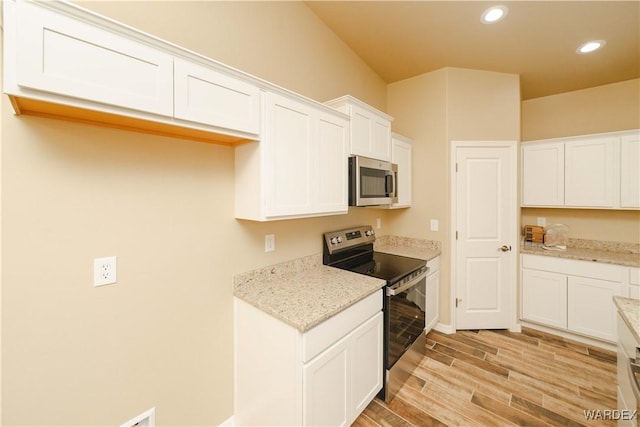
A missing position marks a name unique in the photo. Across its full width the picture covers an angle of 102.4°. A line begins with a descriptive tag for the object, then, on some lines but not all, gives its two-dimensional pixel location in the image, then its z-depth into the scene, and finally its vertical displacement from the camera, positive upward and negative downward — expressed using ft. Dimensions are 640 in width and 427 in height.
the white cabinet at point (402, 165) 9.46 +1.76
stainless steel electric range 6.41 -2.23
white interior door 9.76 -1.12
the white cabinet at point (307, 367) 4.40 -3.02
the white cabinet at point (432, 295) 9.14 -3.13
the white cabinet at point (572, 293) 8.59 -3.05
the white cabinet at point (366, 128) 6.85 +2.42
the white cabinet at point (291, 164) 4.99 +1.00
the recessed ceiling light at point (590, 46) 7.90 +5.13
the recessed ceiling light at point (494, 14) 6.72 +5.28
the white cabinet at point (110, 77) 2.66 +1.72
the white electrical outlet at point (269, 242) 6.29 -0.78
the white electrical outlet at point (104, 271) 3.90 -0.91
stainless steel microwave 6.93 +0.85
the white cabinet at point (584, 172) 8.90 +1.41
